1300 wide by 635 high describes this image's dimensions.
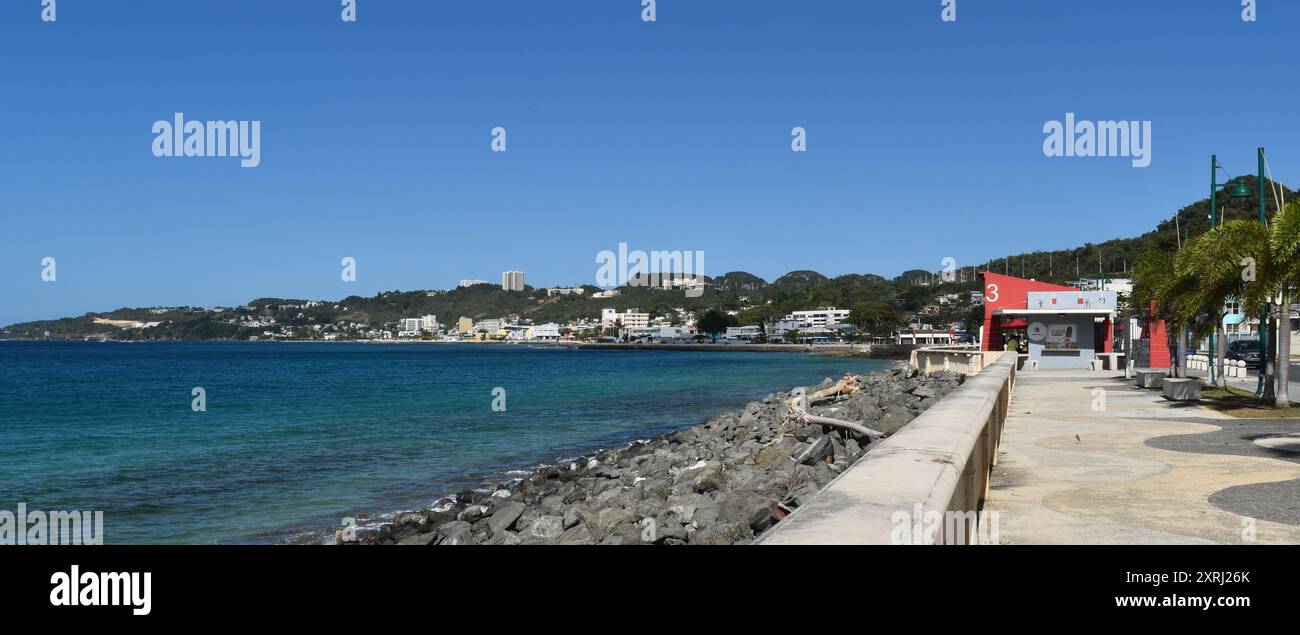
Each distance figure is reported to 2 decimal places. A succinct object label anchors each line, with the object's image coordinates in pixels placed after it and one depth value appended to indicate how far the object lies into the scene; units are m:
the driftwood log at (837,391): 29.48
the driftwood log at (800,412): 16.90
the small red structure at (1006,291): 48.78
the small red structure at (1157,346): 39.91
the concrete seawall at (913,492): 4.52
